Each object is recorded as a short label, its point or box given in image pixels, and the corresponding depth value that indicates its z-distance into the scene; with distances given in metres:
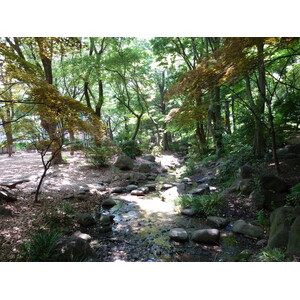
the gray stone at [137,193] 5.47
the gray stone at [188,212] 3.93
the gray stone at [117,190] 5.72
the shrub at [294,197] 2.76
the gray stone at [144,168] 8.24
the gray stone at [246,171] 4.39
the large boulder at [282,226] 2.21
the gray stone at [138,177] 7.06
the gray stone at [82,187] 5.15
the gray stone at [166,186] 5.97
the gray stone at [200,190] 4.94
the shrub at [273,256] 1.91
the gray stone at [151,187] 5.97
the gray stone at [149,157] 10.50
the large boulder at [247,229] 2.87
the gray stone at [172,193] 4.90
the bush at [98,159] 7.61
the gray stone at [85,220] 3.47
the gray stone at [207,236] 2.86
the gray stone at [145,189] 5.65
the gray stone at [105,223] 3.37
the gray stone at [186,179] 6.62
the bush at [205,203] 3.88
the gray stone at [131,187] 5.91
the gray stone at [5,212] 3.15
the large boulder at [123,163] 8.02
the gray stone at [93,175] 6.86
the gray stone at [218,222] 3.37
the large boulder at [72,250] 2.13
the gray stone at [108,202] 4.62
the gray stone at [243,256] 2.31
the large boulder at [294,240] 1.93
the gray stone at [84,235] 2.93
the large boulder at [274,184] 3.47
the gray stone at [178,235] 2.96
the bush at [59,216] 3.18
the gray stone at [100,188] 5.65
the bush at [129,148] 9.68
